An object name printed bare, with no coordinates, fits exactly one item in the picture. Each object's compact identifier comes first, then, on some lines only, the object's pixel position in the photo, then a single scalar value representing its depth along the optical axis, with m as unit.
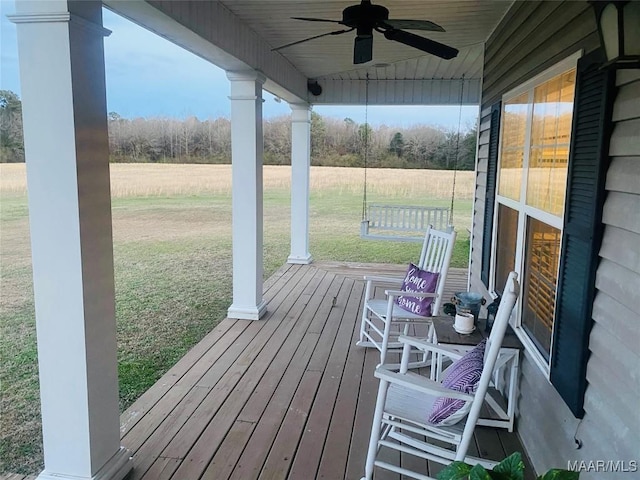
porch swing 7.15
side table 2.60
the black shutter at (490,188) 3.60
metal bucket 2.88
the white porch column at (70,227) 1.79
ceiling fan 2.60
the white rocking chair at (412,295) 3.46
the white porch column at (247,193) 4.13
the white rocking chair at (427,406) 1.97
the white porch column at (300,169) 6.54
